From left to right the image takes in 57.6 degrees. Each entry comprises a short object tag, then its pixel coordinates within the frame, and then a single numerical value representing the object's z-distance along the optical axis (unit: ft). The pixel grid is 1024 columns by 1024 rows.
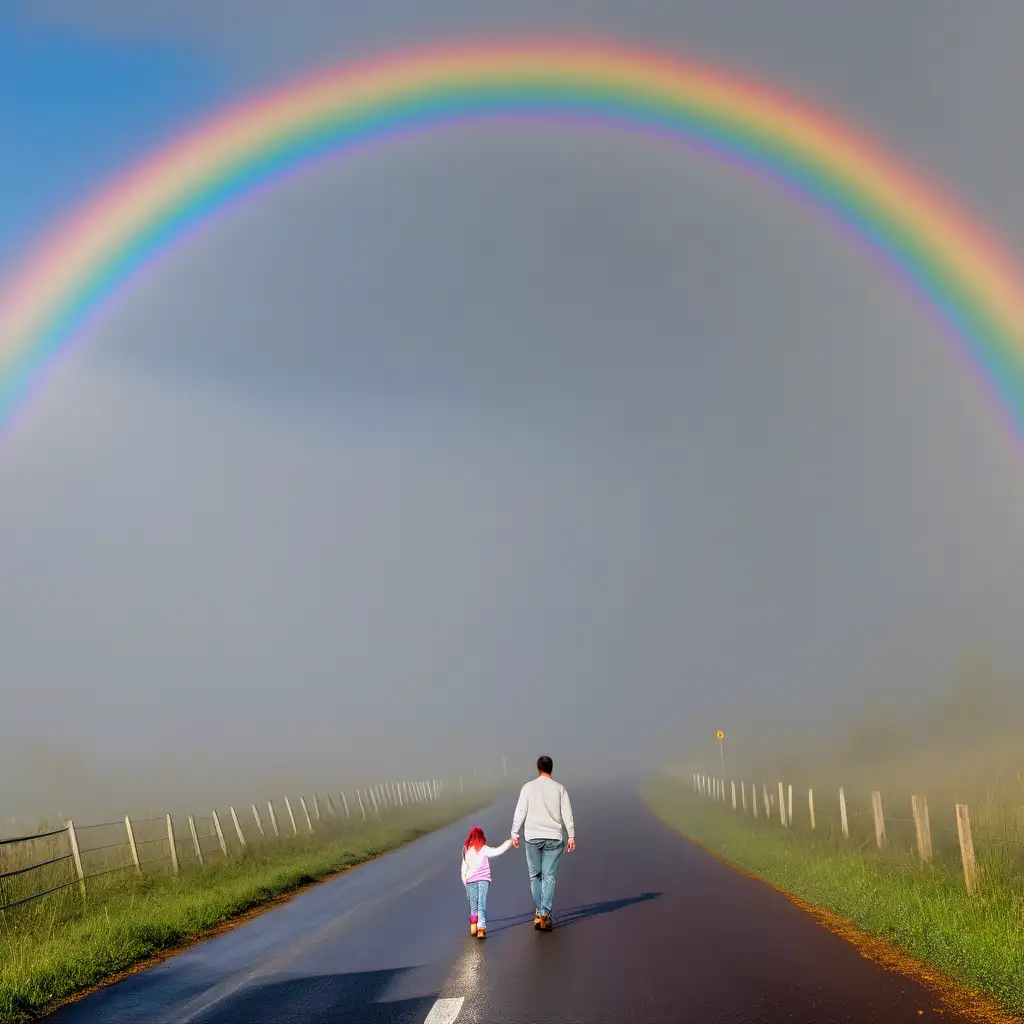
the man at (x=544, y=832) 39.86
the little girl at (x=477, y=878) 38.47
